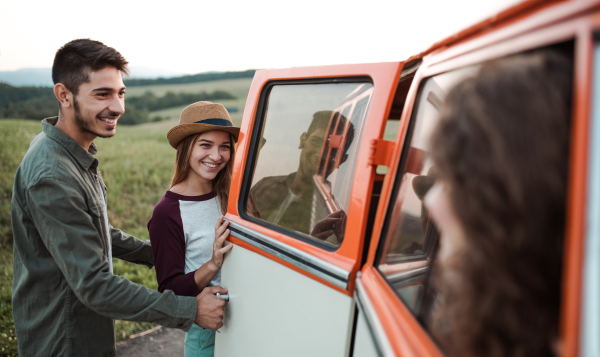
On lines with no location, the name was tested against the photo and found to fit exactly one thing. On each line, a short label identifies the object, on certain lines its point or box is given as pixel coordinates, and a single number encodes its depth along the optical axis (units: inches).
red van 18.9
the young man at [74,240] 65.2
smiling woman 74.4
